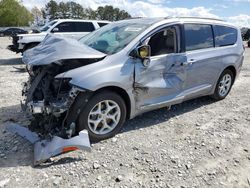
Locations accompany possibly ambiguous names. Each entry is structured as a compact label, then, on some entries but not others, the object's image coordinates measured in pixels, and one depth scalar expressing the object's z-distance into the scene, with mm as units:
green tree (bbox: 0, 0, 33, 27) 39258
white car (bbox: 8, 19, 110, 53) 7616
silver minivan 2464
